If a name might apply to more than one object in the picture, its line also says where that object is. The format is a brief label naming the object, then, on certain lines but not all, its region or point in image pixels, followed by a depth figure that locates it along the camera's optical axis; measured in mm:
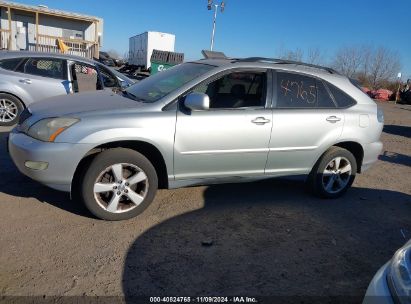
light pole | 31308
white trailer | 28250
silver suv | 3623
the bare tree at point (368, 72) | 49656
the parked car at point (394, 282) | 1923
